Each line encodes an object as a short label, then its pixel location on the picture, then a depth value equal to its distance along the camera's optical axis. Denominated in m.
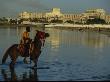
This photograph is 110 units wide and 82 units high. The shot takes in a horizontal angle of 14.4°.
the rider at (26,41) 19.32
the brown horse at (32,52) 18.69
